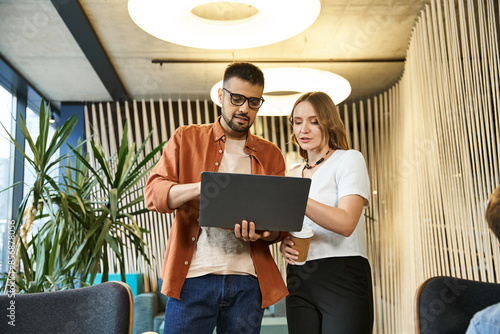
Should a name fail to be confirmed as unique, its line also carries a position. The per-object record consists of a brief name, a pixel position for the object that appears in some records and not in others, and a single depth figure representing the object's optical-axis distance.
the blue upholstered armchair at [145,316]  5.48
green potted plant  2.89
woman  1.58
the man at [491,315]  1.04
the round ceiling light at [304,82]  4.32
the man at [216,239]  1.56
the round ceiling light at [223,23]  3.02
